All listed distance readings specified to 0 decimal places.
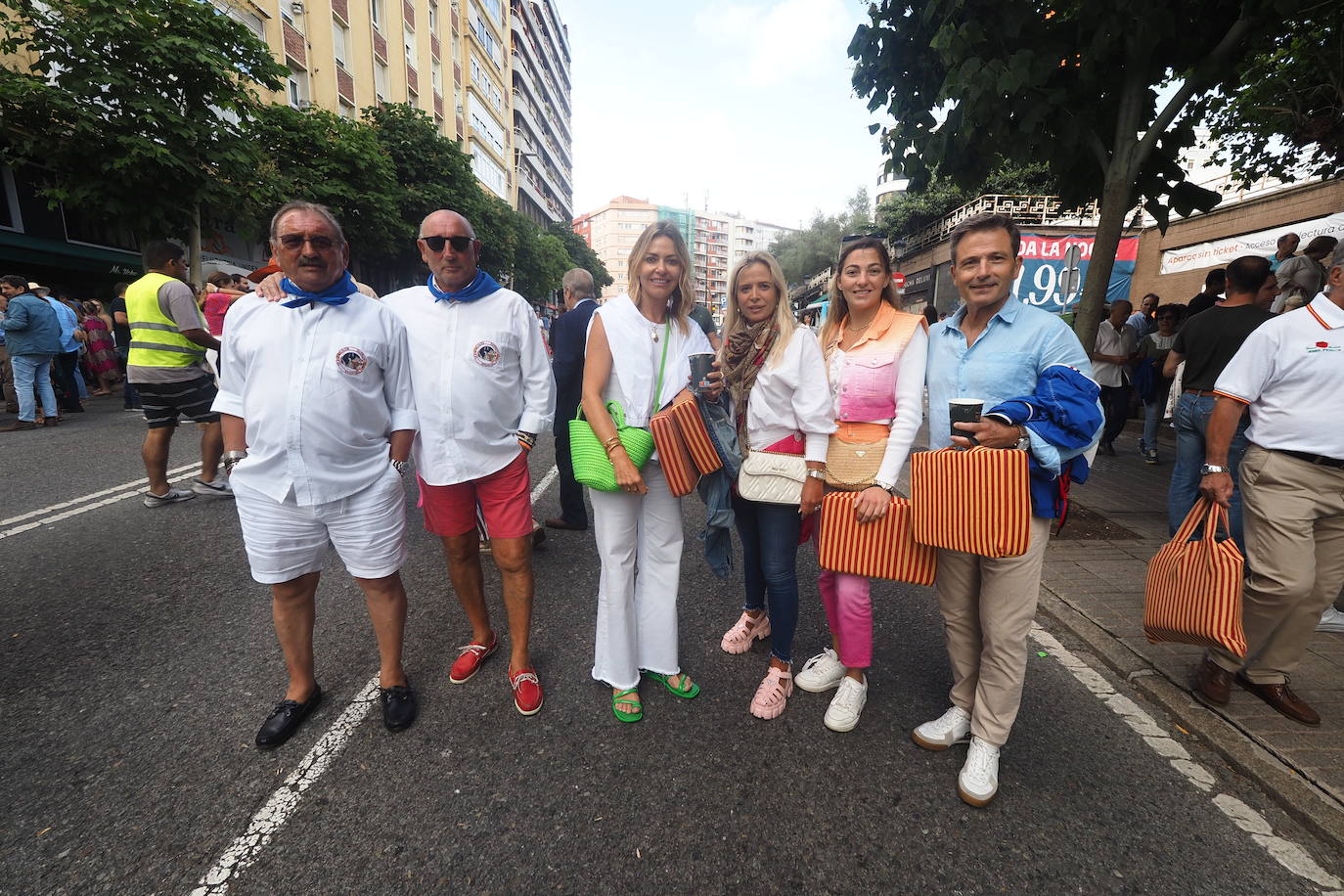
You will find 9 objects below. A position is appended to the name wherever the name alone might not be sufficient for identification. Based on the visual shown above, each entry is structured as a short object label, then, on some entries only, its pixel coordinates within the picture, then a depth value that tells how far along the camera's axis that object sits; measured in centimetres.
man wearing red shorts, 255
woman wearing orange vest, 232
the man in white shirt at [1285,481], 238
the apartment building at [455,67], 2111
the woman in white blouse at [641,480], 243
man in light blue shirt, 204
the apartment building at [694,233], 12950
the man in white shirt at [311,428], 222
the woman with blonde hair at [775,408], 237
